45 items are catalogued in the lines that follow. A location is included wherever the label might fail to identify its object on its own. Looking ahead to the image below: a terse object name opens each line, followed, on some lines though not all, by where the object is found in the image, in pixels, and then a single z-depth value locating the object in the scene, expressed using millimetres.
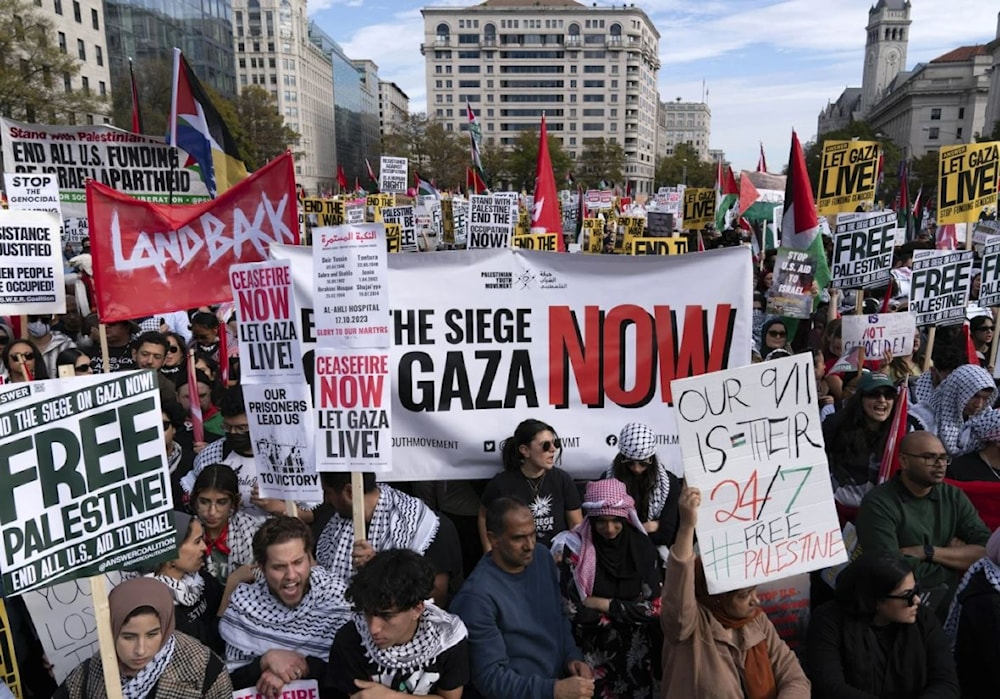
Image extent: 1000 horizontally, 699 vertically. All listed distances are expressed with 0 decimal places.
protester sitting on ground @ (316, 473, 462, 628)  3697
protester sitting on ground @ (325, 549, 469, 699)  2715
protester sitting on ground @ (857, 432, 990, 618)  3674
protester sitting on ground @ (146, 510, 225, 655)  3219
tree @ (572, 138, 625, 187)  86981
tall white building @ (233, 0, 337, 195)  110438
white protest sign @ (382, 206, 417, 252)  14930
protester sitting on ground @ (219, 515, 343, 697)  3023
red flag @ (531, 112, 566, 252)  8820
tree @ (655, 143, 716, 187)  87562
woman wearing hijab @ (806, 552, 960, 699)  2979
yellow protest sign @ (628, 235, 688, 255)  10547
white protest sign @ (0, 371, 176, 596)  2459
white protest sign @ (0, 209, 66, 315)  5914
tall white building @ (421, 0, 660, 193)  121812
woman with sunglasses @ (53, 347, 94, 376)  5862
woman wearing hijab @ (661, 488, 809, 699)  2760
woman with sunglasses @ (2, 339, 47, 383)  5809
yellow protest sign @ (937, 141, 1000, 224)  7930
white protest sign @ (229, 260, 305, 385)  3773
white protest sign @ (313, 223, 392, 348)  3588
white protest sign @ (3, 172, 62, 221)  7910
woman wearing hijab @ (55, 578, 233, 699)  2678
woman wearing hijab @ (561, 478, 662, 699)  3291
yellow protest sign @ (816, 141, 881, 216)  8734
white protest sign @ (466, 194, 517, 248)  12508
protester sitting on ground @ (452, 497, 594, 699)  3033
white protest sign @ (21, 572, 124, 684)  3256
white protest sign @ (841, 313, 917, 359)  6348
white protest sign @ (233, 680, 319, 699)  2934
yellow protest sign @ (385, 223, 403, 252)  11950
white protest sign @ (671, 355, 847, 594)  2857
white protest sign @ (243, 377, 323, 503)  3744
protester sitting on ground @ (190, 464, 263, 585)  3732
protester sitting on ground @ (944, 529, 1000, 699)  3074
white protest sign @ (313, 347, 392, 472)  3588
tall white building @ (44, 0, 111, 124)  42406
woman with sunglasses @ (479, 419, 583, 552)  4250
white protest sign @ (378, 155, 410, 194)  18531
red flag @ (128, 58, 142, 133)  8337
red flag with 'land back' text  4566
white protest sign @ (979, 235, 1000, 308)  6820
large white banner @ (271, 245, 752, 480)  4484
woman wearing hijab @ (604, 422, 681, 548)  3988
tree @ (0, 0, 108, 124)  24172
